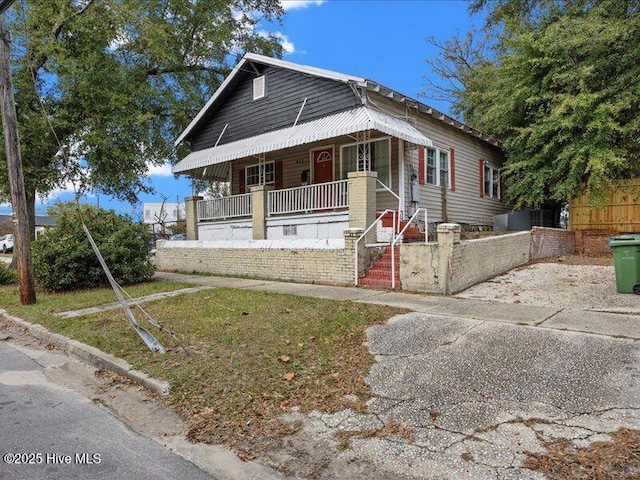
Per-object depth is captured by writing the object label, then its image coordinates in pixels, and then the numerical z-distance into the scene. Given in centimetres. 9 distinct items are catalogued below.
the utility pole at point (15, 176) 947
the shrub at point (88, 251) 1148
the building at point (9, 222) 4851
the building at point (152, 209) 5952
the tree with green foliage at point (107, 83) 1553
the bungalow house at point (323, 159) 1248
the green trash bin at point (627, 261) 816
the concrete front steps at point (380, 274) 1014
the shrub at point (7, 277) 1399
